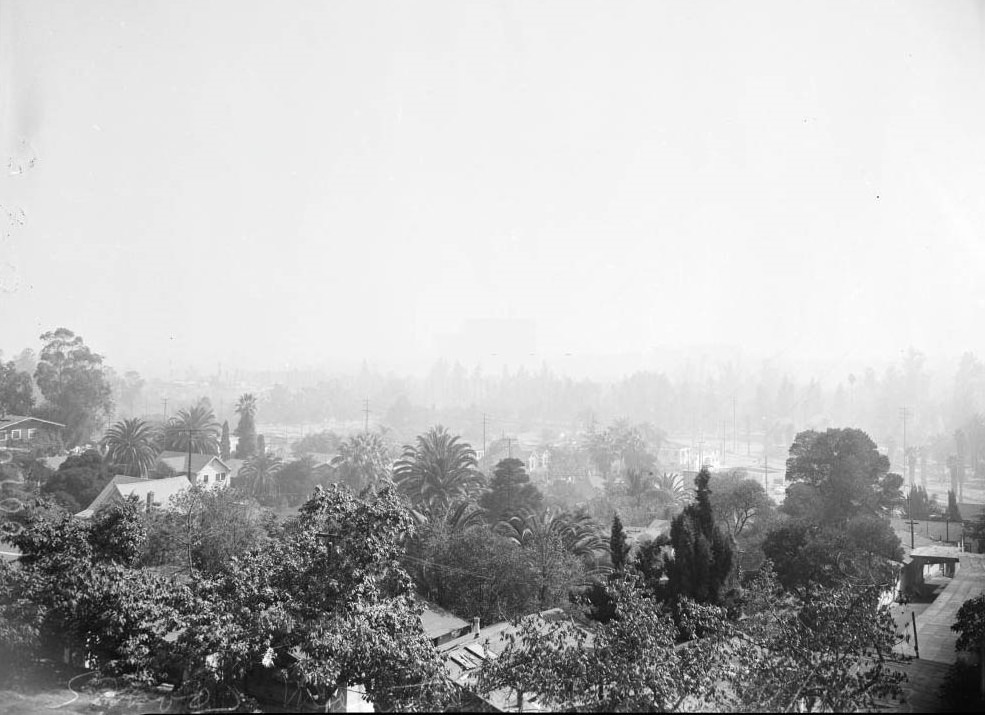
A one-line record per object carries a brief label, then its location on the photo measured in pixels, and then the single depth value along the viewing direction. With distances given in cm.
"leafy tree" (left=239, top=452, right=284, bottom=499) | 3738
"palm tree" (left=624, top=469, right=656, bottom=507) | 3972
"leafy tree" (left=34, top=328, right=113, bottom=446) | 4172
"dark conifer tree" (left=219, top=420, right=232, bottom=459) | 4888
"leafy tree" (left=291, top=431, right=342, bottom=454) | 5872
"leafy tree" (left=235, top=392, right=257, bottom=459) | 4834
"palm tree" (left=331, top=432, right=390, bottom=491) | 3822
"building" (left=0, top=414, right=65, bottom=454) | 3719
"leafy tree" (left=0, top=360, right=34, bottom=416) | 3909
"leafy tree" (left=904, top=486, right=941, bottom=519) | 3634
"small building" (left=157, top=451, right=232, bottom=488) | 3719
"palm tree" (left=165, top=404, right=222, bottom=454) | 4388
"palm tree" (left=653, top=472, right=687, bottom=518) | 3831
